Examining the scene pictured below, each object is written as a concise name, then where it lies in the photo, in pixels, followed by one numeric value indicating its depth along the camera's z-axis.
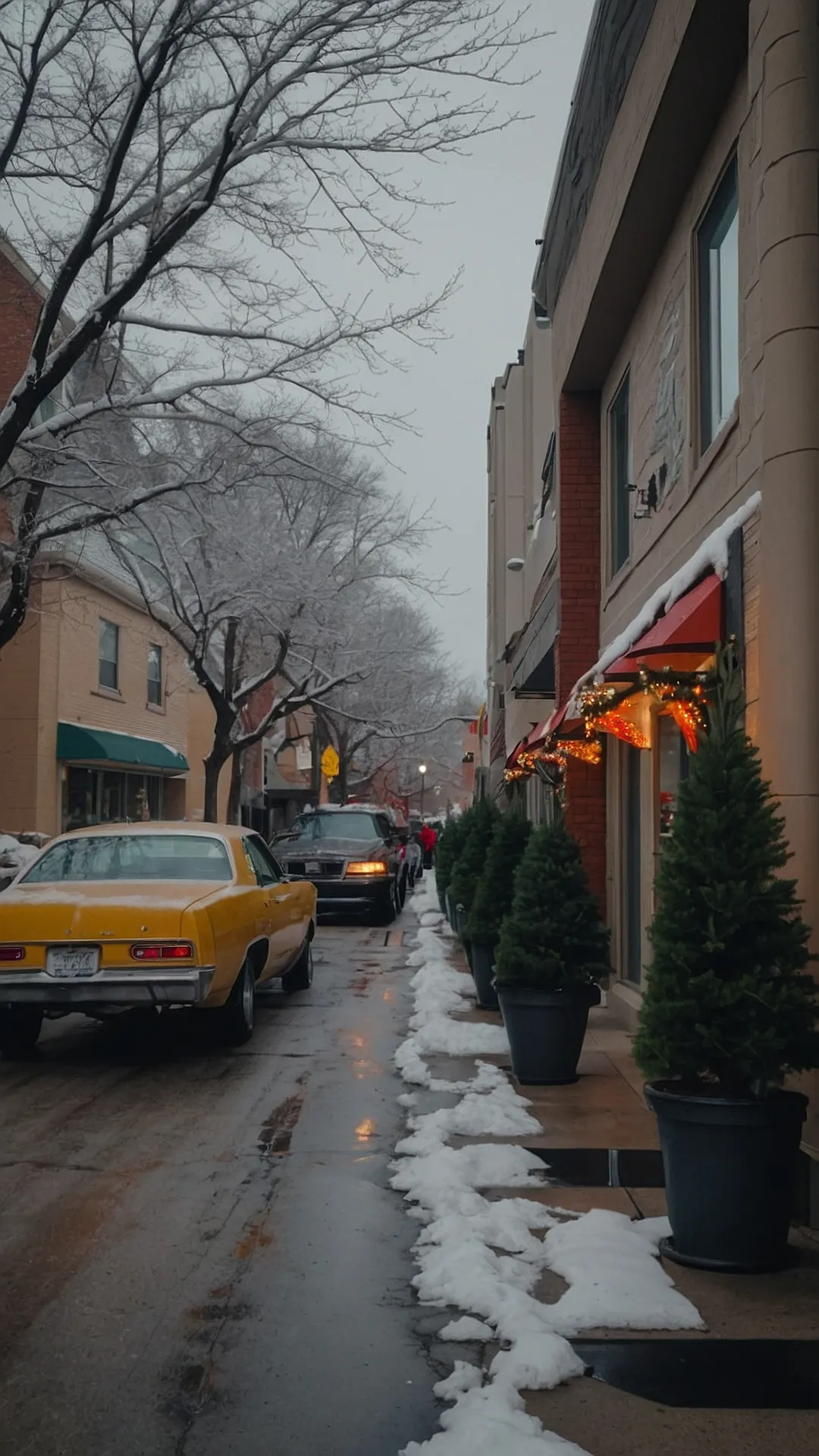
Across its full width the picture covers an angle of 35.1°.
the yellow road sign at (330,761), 39.50
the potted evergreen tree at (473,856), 13.06
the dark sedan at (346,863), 20.62
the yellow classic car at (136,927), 8.29
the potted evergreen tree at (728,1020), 4.80
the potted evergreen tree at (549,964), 7.96
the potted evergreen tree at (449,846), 18.25
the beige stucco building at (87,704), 23.39
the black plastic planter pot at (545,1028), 7.98
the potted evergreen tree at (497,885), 10.59
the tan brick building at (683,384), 5.70
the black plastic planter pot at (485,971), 11.06
